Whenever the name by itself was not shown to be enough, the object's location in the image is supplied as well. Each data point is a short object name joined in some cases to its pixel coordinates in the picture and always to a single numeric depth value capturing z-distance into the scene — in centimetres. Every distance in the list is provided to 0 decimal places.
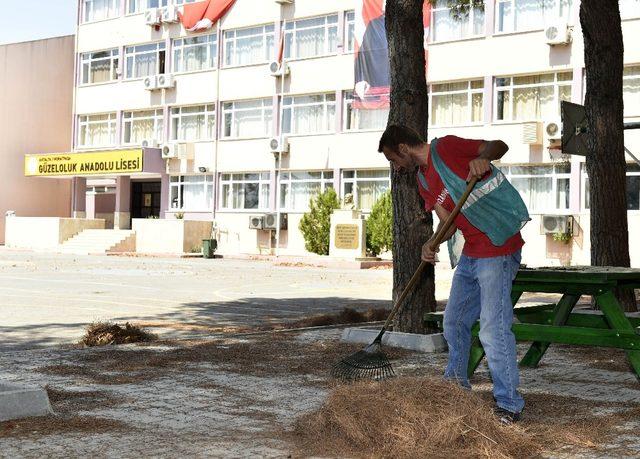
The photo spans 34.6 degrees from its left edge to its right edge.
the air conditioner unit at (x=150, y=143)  4856
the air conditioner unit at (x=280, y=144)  4319
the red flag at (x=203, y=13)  4619
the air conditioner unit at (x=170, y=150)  4709
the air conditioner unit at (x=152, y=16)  4844
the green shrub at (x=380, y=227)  3722
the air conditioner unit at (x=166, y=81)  4797
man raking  608
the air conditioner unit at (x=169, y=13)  4775
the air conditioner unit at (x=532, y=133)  3572
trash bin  4059
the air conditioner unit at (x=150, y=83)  4850
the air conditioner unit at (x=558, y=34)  3503
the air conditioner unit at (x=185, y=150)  4694
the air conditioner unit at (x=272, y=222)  4291
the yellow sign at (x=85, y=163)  4700
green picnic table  718
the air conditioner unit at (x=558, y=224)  3447
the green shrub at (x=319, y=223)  3981
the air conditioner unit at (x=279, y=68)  4353
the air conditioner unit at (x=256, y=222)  4288
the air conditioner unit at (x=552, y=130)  3484
